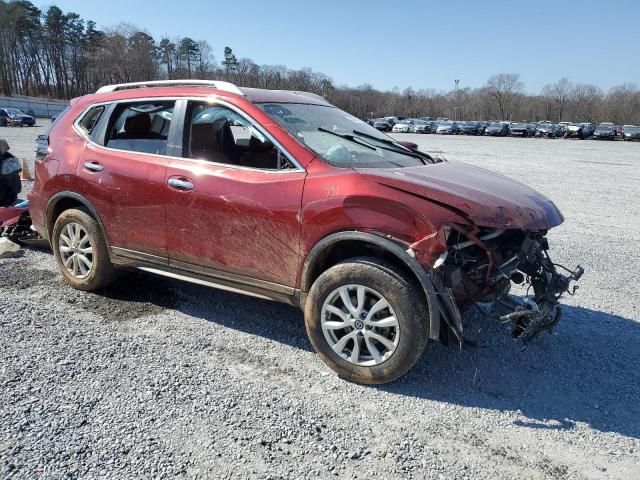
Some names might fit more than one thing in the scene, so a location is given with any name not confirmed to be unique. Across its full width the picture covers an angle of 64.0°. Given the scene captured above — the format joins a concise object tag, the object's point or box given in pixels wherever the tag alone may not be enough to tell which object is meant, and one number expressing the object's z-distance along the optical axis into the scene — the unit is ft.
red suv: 10.71
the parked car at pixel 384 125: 190.08
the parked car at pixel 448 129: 187.01
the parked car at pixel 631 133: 158.06
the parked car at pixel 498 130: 181.88
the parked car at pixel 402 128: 188.65
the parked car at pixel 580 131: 169.58
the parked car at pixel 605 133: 164.35
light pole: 359.46
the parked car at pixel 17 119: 130.31
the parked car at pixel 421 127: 187.01
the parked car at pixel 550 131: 175.81
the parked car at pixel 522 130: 178.09
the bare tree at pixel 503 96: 338.34
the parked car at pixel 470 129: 187.01
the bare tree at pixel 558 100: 318.45
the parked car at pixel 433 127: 188.28
